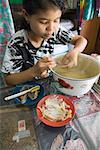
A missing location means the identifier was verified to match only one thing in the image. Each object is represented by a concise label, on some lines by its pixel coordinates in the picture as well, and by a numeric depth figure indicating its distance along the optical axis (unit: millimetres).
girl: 796
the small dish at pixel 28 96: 716
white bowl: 671
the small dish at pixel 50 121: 628
